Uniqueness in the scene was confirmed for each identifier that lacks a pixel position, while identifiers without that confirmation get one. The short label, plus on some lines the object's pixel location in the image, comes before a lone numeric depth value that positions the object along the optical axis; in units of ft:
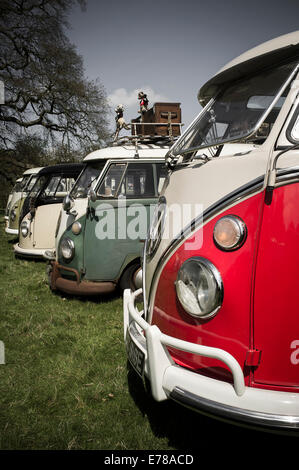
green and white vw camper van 14.80
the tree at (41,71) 55.67
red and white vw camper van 5.27
